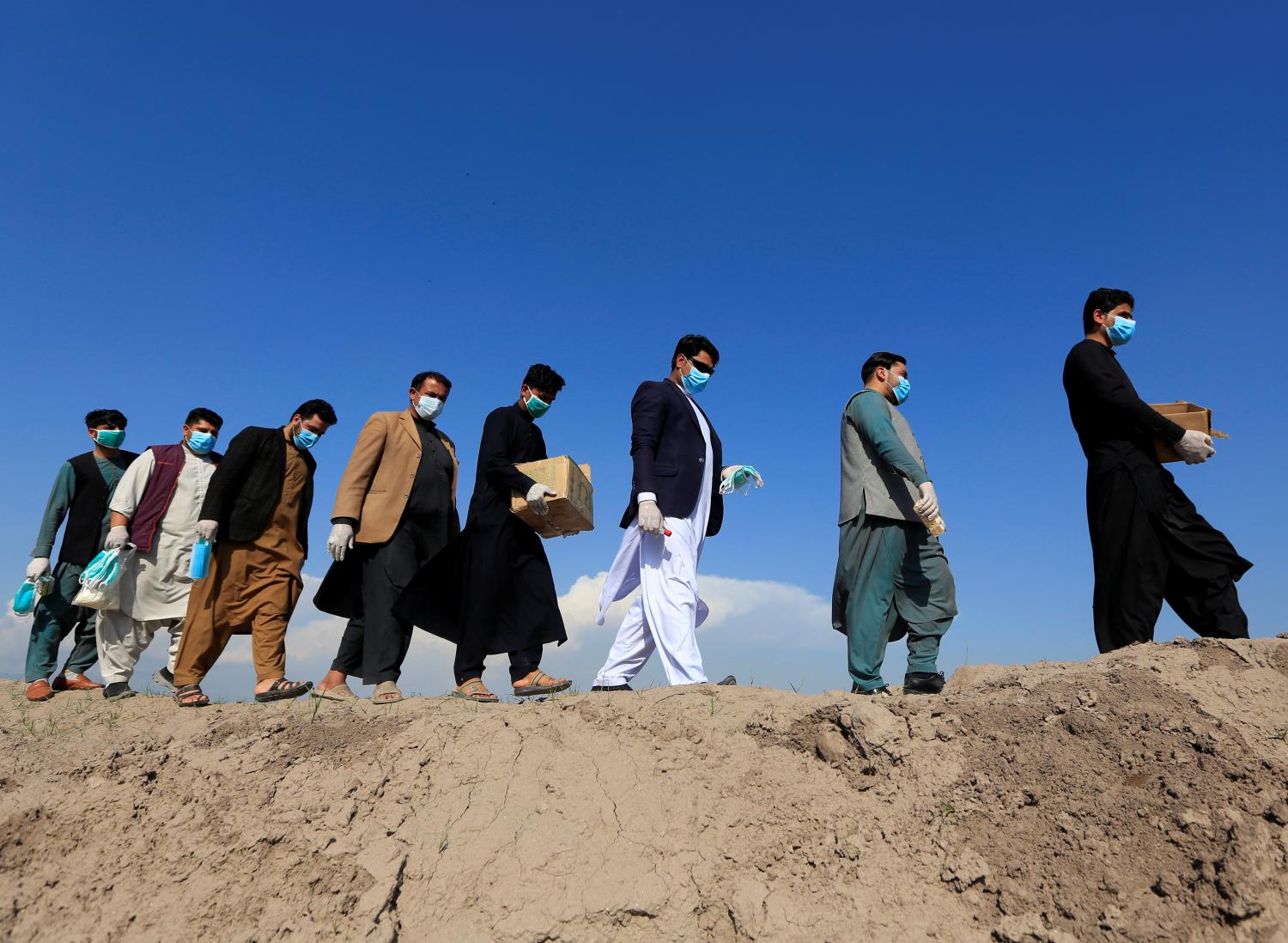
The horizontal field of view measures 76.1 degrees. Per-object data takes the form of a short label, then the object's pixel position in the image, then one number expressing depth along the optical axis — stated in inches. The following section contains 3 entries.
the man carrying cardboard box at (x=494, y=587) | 216.5
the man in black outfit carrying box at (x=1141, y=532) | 184.2
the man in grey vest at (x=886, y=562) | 193.2
